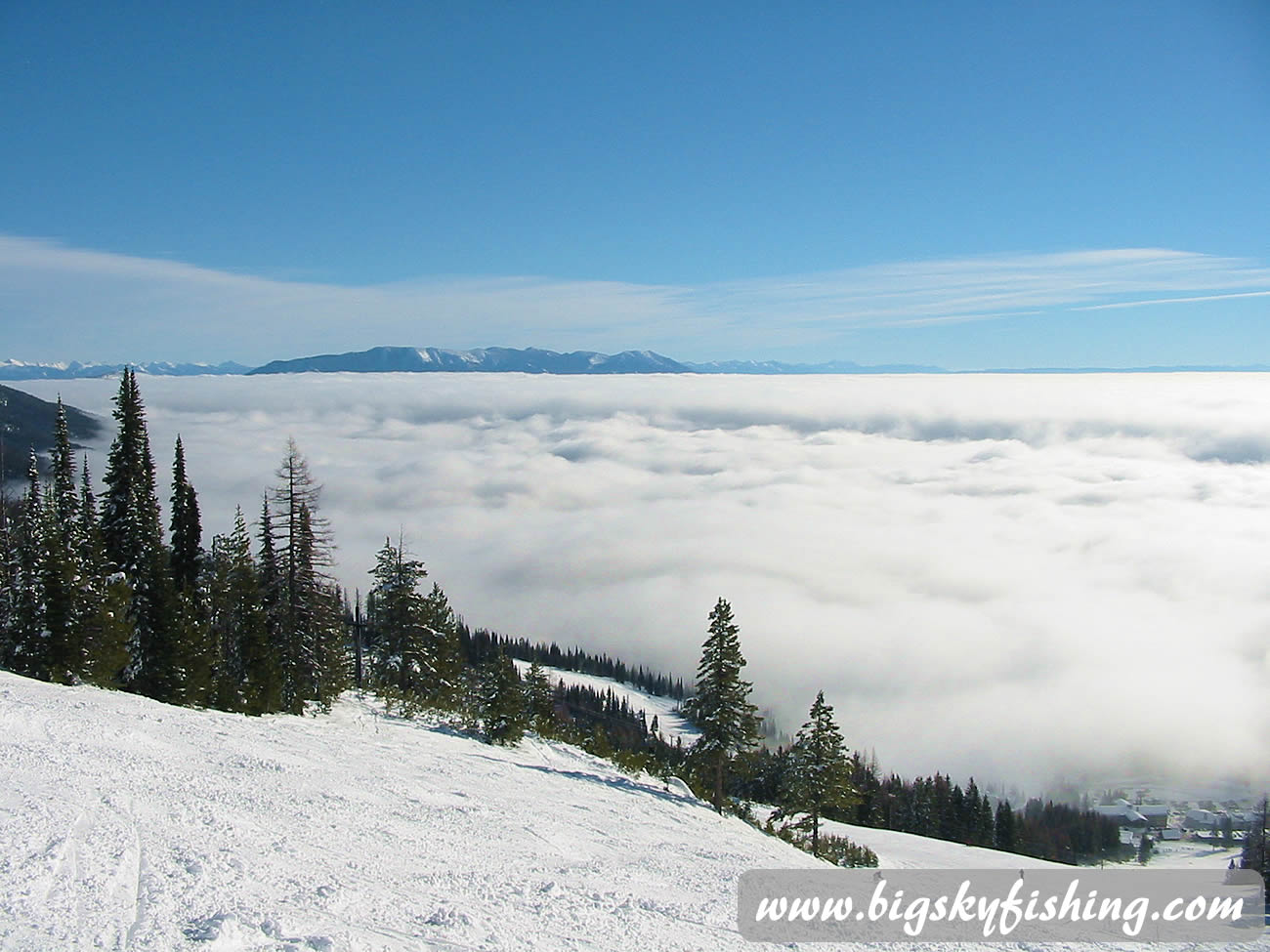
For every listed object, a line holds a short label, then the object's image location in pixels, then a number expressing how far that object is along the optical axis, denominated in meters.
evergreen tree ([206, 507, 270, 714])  29.88
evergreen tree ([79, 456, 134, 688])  28.23
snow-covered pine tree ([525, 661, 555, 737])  44.64
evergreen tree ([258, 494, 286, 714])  33.09
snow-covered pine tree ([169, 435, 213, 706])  30.23
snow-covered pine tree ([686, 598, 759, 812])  34.75
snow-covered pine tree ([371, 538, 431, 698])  41.66
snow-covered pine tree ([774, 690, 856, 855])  35.94
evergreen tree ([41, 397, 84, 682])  27.97
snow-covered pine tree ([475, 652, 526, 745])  33.19
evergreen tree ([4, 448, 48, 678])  28.84
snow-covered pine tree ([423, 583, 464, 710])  43.16
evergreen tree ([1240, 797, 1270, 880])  35.09
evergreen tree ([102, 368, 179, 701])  30.36
